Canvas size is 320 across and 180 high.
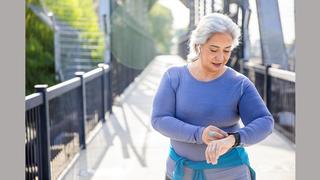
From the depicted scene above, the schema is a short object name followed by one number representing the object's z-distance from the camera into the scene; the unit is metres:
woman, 1.86
